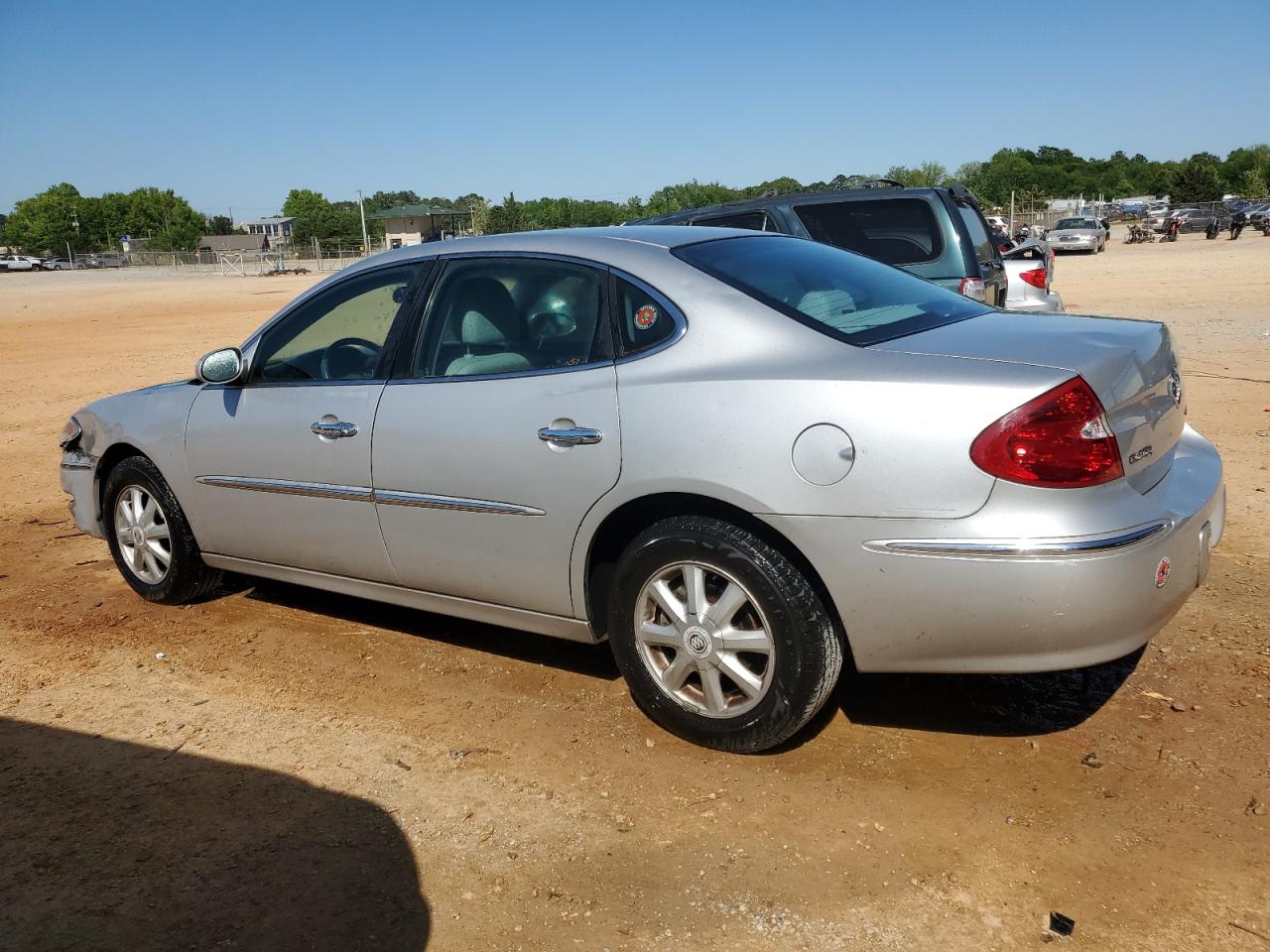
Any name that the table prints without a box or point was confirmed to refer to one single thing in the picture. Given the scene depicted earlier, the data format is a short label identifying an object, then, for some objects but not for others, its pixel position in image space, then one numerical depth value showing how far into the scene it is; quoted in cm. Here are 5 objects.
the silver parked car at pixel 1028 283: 959
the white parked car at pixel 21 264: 8225
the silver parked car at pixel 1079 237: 4228
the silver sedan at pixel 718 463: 289
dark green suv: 779
